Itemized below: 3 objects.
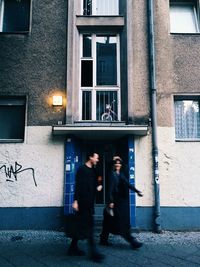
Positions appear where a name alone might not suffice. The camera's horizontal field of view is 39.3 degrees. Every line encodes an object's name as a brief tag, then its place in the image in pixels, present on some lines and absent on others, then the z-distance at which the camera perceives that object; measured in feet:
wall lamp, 27.02
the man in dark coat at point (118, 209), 19.21
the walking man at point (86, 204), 17.06
